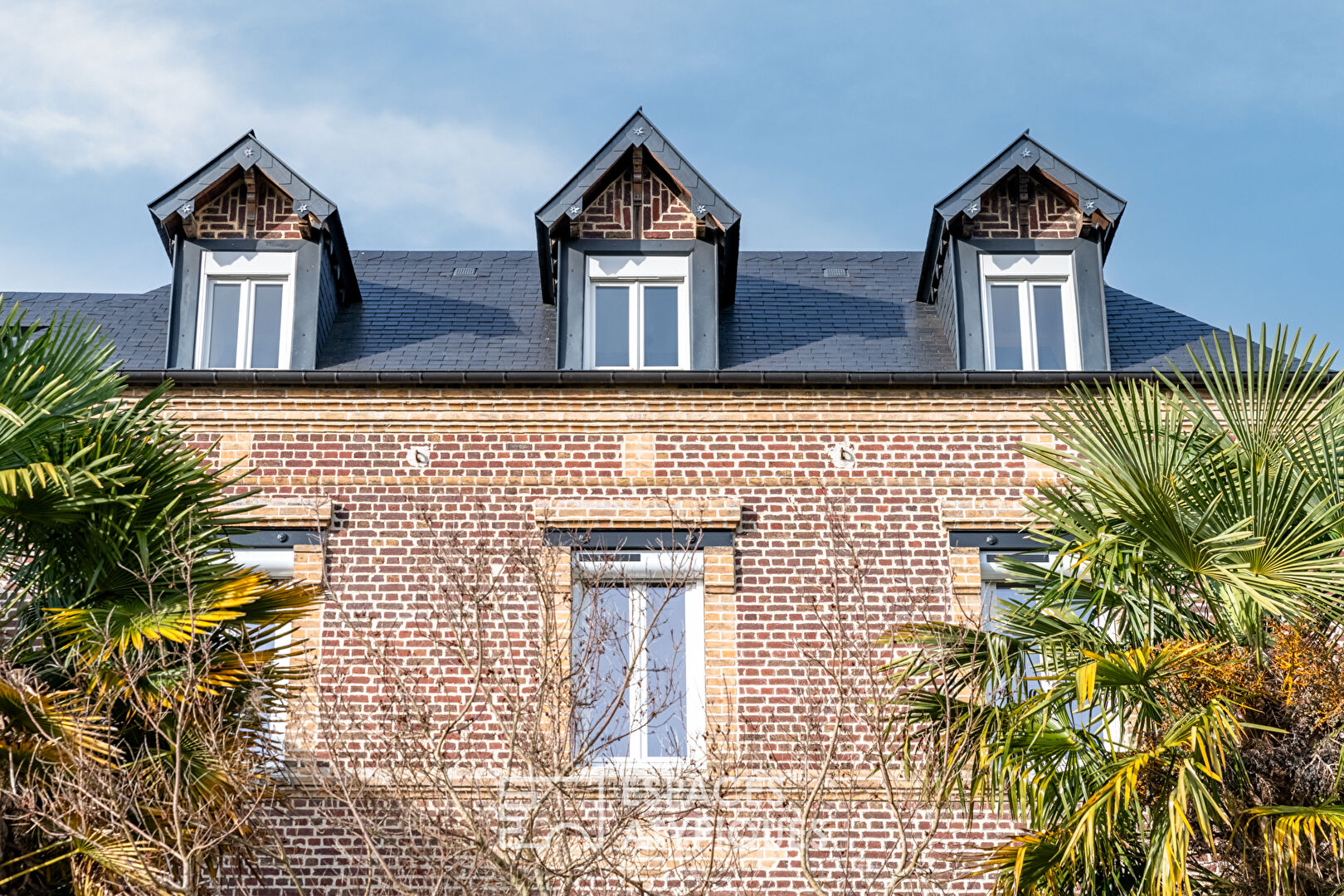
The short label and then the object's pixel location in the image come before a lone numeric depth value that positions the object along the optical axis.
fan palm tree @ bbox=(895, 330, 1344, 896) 9.23
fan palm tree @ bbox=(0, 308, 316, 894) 9.27
